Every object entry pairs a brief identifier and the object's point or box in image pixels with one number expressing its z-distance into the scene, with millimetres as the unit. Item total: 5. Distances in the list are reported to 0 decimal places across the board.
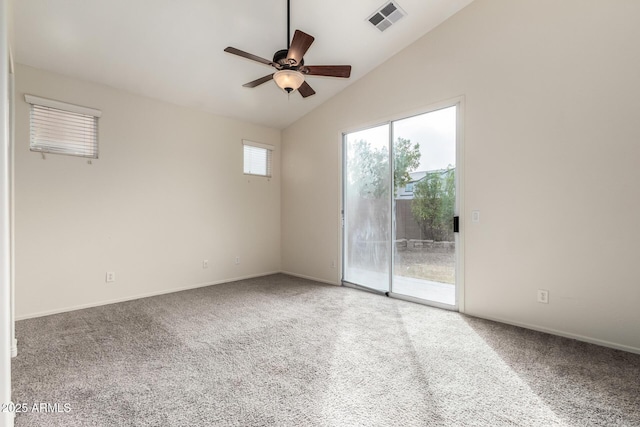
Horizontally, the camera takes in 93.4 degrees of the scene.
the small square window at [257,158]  5168
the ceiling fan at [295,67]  2341
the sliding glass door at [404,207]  3549
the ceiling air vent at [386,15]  3152
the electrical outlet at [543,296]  2835
